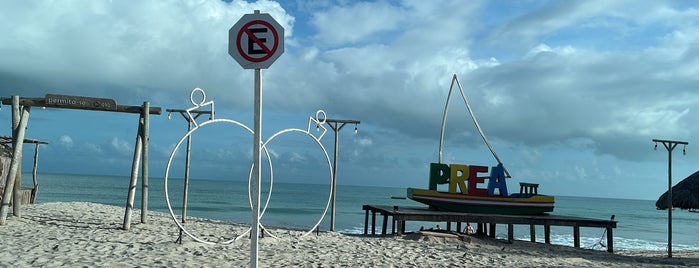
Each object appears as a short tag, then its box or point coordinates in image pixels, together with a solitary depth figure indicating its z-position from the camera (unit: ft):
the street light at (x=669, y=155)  43.93
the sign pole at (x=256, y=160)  14.57
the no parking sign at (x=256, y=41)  14.20
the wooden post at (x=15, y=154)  34.47
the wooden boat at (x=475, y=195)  48.11
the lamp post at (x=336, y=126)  45.15
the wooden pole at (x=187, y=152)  41.19
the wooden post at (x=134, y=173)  35.37
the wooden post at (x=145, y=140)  36.35
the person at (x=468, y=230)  57.46
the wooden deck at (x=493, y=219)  44.45
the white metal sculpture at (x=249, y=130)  29.04
